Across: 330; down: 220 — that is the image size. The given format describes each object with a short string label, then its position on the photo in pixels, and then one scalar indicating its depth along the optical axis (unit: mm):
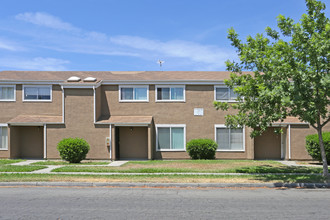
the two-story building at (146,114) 21234
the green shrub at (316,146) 17750
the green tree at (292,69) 11055
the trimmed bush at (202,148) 20156
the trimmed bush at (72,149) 17844
